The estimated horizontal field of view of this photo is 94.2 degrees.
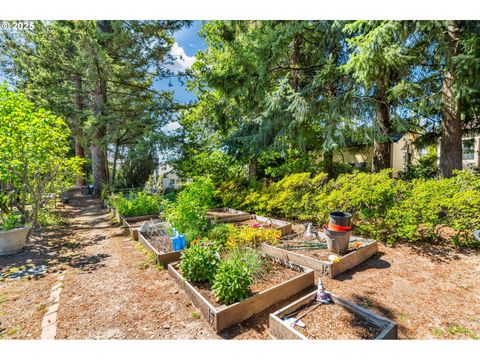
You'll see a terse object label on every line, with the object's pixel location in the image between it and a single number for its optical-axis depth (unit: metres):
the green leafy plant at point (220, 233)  3.91
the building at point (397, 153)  8.18
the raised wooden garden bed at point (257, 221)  4.75
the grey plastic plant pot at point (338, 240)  3.28
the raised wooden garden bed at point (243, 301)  2.01
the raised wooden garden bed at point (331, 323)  1.79
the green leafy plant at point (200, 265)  2.59
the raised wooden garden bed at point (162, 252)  3.39
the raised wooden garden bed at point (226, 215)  5.82
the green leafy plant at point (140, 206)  6.18
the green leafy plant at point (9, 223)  3.97
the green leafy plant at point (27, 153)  3.96
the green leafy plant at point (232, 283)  2.14
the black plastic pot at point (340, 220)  3.36
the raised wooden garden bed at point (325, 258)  2.98
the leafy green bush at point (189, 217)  4.08
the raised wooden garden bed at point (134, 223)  4.81
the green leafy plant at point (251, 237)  3.74
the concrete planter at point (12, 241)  3.89
